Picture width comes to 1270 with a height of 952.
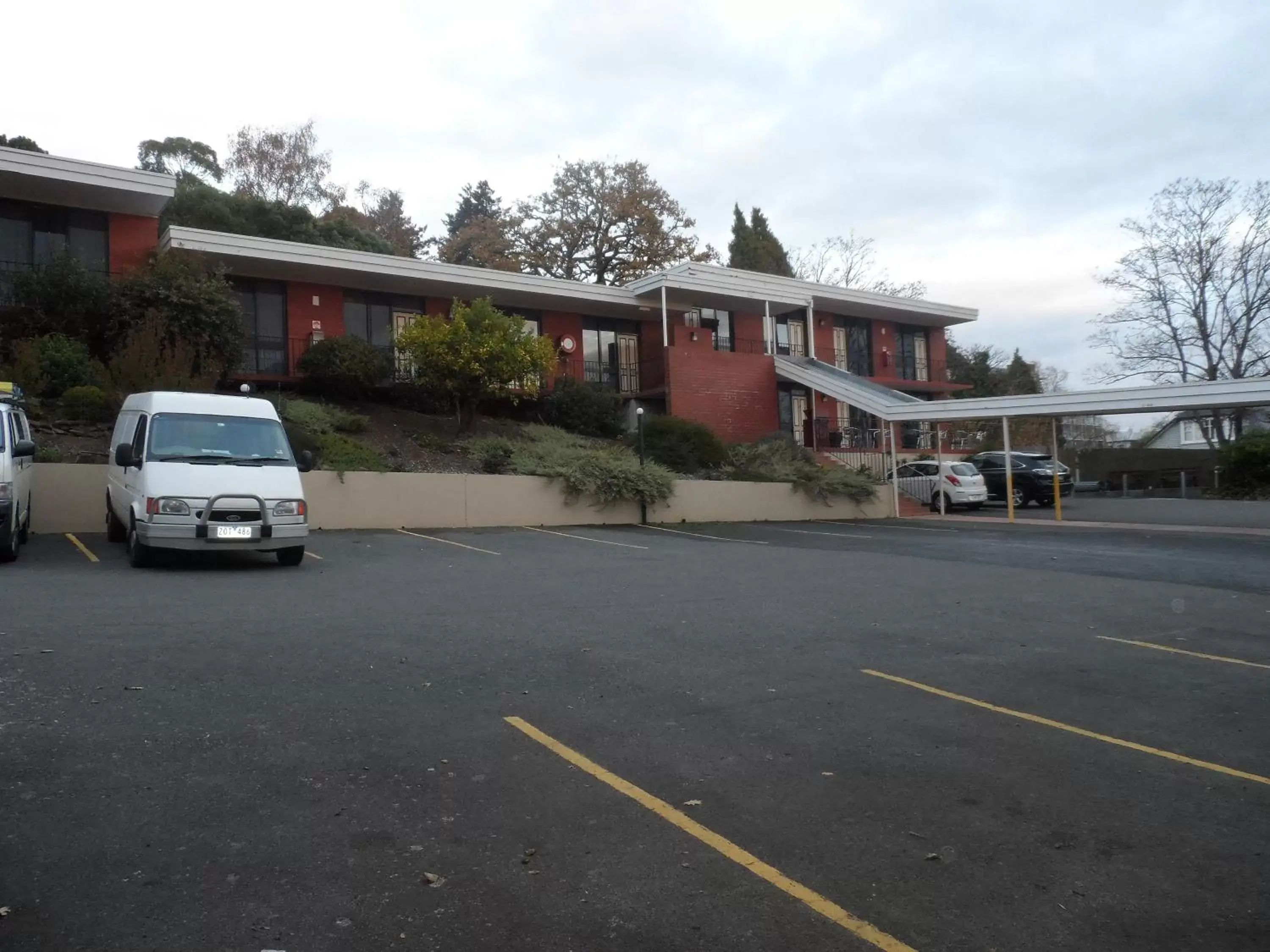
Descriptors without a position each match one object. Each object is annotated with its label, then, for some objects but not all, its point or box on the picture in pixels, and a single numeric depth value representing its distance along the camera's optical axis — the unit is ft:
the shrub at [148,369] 61.52
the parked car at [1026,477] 92.79
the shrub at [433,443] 76.33
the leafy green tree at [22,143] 98.31
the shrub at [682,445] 83.51
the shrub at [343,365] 78.28
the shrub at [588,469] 70.54
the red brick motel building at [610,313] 73.46
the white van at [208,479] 37.65
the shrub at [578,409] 89.97
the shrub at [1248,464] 98.68
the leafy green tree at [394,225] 157.07
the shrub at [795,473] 83.87
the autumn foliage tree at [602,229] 136.87
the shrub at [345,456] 62.28
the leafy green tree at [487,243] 137.90
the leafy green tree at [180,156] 132.05
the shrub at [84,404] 60.39
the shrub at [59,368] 62.44
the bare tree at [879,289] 160.15
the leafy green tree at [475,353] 77.00
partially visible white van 37.50
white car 88.38
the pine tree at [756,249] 160.76
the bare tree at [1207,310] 117.50
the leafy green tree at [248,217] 104.63
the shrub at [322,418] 69.46
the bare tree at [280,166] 131.85
